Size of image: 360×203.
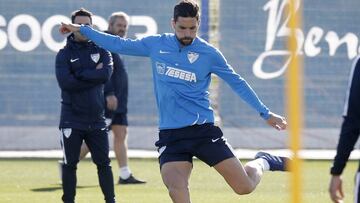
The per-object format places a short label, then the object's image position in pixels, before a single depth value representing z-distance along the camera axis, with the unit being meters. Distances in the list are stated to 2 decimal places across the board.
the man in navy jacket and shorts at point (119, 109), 25.06
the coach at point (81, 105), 19.95
